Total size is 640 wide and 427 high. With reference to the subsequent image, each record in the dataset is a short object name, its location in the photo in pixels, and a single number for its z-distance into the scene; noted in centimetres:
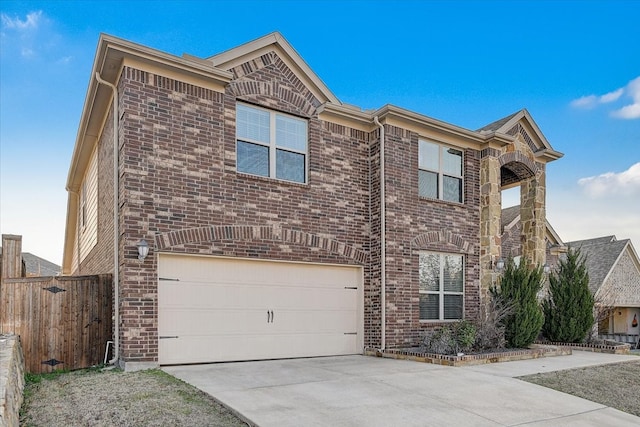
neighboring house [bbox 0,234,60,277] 2659
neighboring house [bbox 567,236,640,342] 2602
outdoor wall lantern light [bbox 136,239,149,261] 807
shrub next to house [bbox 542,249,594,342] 1301
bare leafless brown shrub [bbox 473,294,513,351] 1054
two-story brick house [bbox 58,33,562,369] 850
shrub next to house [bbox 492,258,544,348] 1131
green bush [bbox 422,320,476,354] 995
